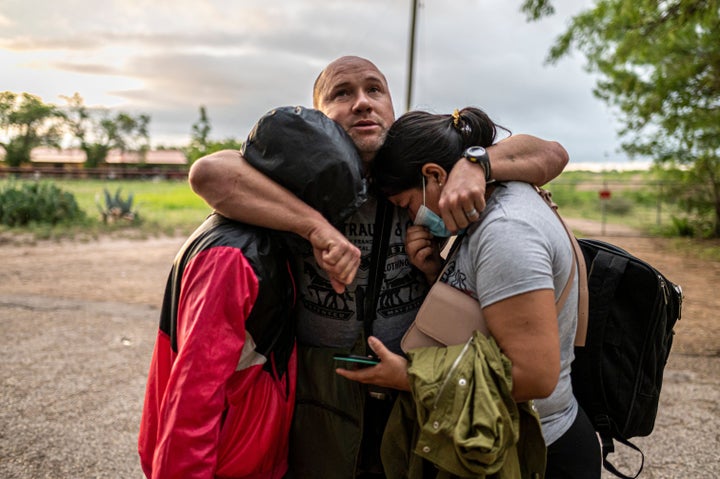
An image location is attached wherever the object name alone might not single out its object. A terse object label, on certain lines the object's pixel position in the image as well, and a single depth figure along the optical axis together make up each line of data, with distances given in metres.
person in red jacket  1.47
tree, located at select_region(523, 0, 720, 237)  8.43
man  1.57
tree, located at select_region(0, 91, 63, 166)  46.50
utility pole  12.97
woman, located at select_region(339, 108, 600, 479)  1.39
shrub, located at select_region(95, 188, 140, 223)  16.35
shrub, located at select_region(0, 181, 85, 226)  15.02
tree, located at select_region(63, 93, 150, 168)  58.39
